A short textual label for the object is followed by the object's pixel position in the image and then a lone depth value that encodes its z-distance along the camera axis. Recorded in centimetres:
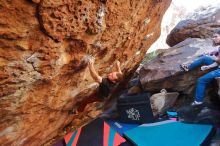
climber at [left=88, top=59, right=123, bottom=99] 461
